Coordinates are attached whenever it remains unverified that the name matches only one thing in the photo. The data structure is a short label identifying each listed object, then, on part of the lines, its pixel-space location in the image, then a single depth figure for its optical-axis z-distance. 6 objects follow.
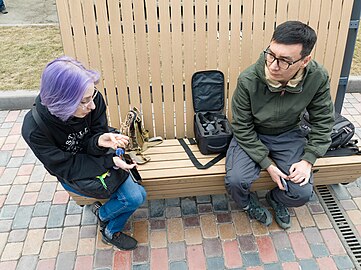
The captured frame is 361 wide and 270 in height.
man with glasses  2.55
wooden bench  2.74
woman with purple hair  2.03
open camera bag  2.84
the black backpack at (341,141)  2.84
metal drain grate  2.67
